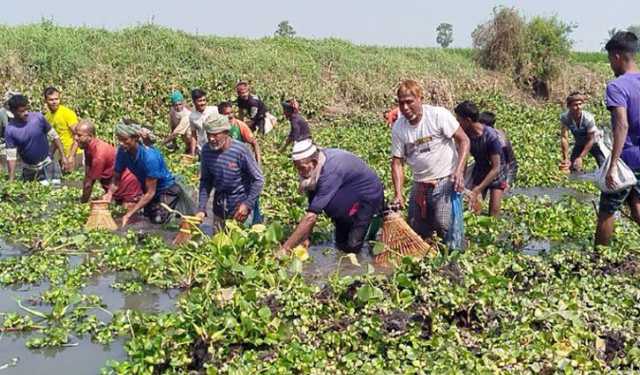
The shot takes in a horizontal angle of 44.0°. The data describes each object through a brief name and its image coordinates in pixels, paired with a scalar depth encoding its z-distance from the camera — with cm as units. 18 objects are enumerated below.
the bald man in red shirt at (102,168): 893
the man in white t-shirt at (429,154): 695
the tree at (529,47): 2966
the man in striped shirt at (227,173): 740
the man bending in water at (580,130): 996
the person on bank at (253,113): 1499
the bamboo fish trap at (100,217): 876
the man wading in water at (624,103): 619
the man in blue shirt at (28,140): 1091
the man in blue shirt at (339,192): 672
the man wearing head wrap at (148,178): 849
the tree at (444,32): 10616
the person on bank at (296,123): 1315
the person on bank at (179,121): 1429
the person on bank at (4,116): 1123
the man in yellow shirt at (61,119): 1188
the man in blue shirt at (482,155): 811
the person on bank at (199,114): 1251
